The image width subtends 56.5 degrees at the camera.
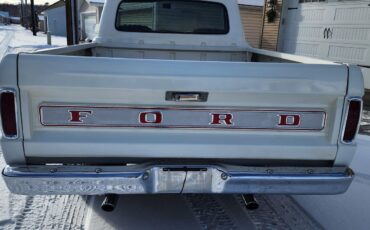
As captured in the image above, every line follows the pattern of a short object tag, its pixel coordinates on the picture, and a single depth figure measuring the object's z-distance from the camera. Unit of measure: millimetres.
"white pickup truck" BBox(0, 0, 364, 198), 2211
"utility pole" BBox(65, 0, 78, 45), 8791
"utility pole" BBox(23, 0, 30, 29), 61081
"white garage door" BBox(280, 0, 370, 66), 7684
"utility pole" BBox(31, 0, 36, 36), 31378
